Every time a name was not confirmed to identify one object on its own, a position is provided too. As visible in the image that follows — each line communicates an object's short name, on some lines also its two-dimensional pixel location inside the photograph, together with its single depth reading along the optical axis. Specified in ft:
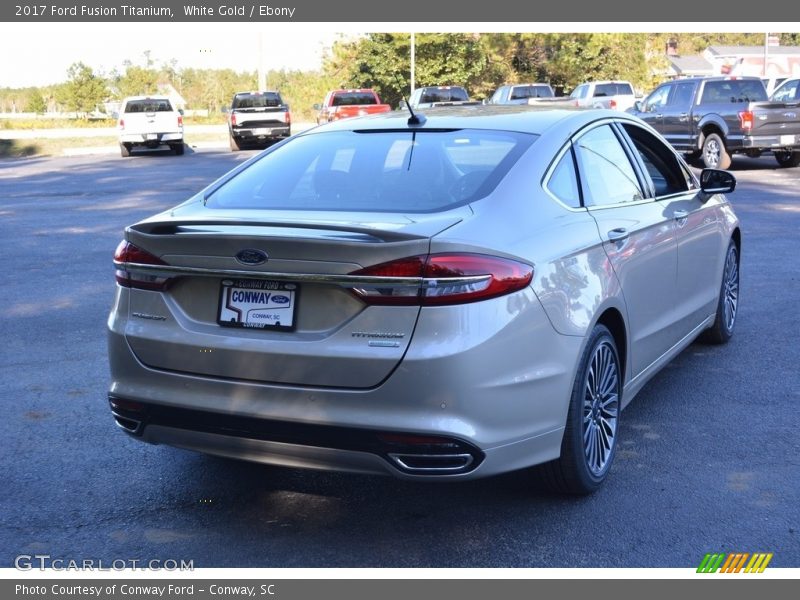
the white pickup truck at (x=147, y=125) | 96.84
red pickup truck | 105.91
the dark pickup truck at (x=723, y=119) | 65.46
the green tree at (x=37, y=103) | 216.74
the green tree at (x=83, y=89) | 177.70
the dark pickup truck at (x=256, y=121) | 102.58
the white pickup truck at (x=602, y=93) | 105.09
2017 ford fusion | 11.86
